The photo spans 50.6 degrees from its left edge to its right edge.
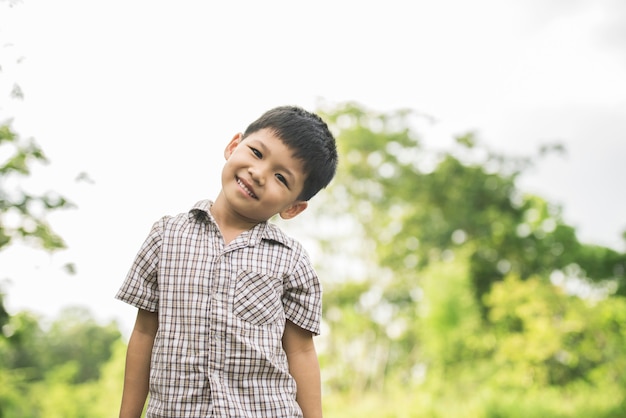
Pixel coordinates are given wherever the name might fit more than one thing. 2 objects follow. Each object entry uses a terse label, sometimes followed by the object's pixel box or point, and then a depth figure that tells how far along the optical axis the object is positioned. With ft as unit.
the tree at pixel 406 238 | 45.88
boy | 4.28
